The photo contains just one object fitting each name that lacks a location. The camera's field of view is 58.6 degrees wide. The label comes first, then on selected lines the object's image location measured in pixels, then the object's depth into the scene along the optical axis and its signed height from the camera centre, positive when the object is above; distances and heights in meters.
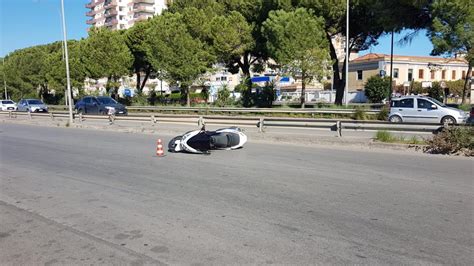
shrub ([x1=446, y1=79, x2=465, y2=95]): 63.56 +1.11
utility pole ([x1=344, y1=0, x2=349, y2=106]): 30.92 +5.21
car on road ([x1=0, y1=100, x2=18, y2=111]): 48.88 -0.51
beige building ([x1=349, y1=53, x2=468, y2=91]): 65.06 +4.03
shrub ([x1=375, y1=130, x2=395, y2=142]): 12.57 -1.26
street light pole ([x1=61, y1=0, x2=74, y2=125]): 24.09 +1.26
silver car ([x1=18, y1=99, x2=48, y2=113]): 41.60 -0.56
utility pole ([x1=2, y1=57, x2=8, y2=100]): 67.94 +3.03
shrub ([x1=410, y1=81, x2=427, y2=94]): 58.62 +0.85
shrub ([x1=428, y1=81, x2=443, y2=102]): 39.52 +0.18
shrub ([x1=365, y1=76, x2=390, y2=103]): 41.91 +0.66
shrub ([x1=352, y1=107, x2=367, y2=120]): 24.77 -1.16
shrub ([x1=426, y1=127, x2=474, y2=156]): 10.77 -1.24
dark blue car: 31.09 -0.51
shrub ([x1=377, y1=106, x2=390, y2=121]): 23.29 -1.09
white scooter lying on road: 11.80 -1.25
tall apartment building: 125.50 +26.67
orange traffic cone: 11.50 -1.41
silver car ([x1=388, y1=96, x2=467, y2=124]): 19.69 -0.82
